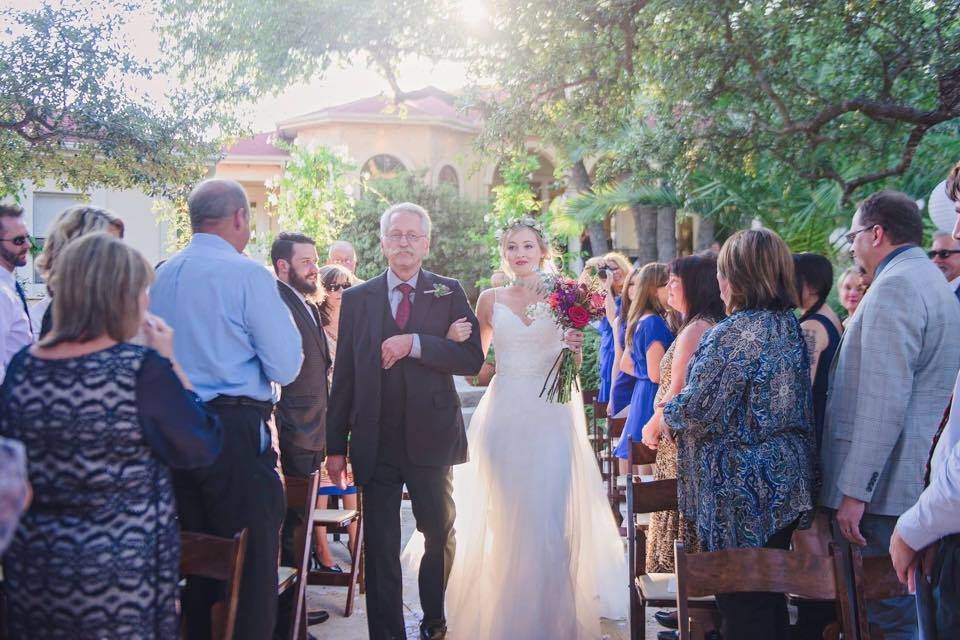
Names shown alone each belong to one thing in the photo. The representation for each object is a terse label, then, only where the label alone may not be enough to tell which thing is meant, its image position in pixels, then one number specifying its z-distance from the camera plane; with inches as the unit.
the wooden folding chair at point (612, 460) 282.7
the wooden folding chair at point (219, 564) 130.6
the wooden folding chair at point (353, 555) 232.7
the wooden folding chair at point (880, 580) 136.3
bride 214.1
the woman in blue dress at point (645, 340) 267.4
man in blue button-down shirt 152.3
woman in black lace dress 111.3
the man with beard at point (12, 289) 180.2
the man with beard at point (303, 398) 232.5
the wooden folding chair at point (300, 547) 175.3
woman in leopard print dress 198.2
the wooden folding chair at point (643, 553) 171.5
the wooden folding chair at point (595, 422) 351.0
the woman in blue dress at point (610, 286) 356.2
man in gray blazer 153.3
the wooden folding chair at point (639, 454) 215.6
